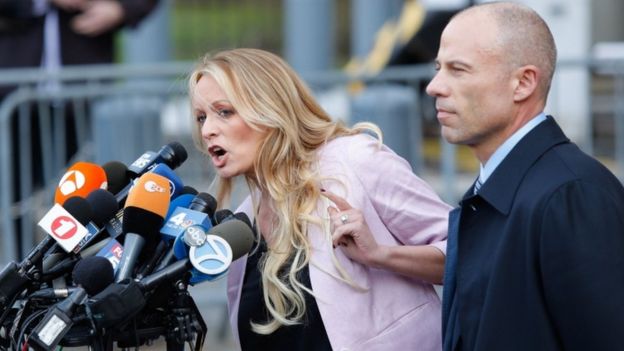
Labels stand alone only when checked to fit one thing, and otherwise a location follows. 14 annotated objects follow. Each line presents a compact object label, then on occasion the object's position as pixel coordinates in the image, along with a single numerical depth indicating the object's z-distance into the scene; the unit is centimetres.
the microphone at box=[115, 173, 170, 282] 615
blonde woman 692
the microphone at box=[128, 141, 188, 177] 700
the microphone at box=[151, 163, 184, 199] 684
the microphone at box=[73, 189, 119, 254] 638
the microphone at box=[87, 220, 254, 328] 566
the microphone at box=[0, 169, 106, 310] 615
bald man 559
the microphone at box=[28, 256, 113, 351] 557
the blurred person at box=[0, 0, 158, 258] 1392
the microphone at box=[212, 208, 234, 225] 668
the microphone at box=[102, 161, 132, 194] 700
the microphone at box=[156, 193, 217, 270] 610
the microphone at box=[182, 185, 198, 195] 703
